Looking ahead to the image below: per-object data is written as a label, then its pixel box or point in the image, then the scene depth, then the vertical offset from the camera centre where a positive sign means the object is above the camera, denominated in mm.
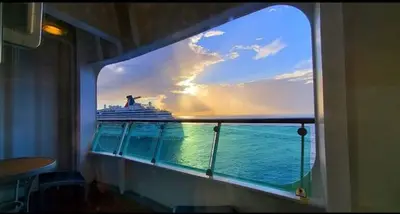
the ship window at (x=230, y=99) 1796 +122
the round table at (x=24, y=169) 1956 -453
